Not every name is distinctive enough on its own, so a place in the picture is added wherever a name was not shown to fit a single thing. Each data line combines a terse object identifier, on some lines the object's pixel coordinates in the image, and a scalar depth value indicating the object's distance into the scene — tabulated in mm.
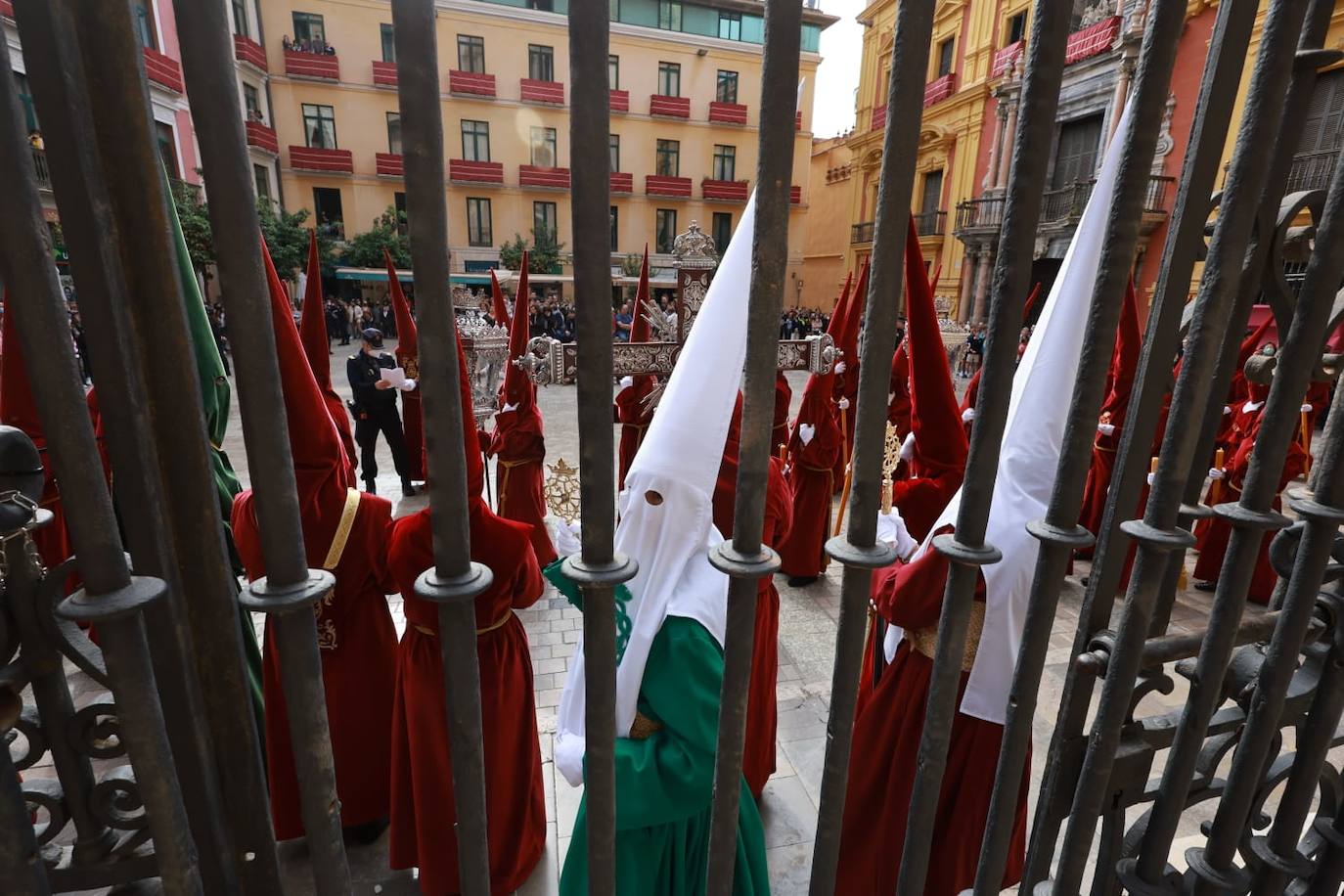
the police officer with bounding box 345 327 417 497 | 7043
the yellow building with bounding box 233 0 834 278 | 22547
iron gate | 757
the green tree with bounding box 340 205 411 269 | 23094
